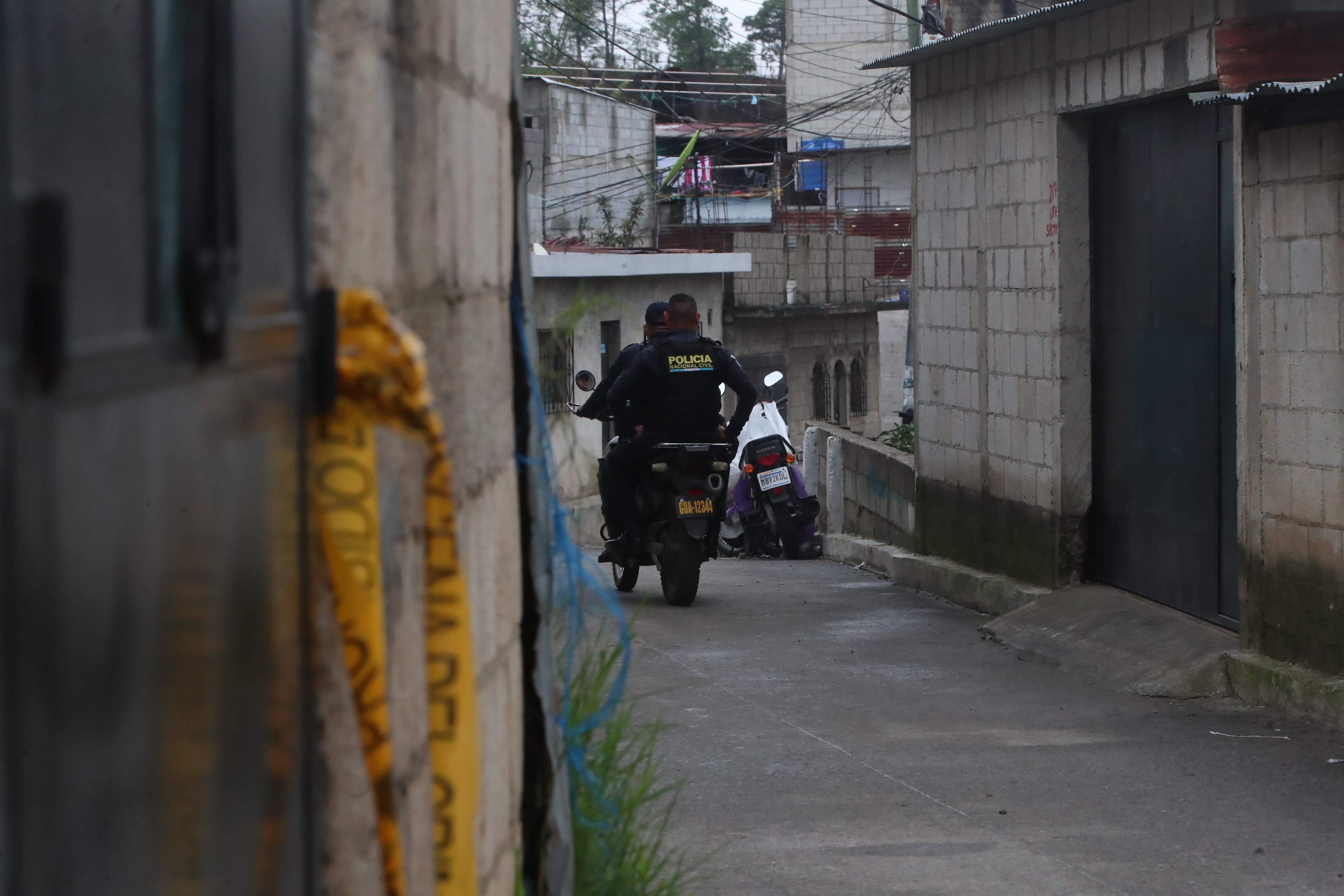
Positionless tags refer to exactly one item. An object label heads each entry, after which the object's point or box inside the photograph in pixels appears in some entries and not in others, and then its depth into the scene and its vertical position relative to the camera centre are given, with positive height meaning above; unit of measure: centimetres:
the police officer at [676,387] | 1797 -84
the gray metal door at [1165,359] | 1457 -62
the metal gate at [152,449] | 231 -17
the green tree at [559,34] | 6119 +480
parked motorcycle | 2664 -212
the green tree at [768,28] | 12694 +834
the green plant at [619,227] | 5500 +21
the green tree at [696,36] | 11950 +766
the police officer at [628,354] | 1820 -66
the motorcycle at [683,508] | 1805 -153
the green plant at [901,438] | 3109 -202
